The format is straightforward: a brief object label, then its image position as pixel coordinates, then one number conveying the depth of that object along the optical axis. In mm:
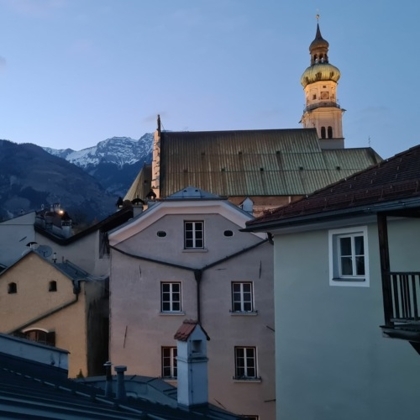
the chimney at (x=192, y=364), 7914
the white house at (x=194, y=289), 15797
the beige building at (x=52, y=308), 16578
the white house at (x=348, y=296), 7316
